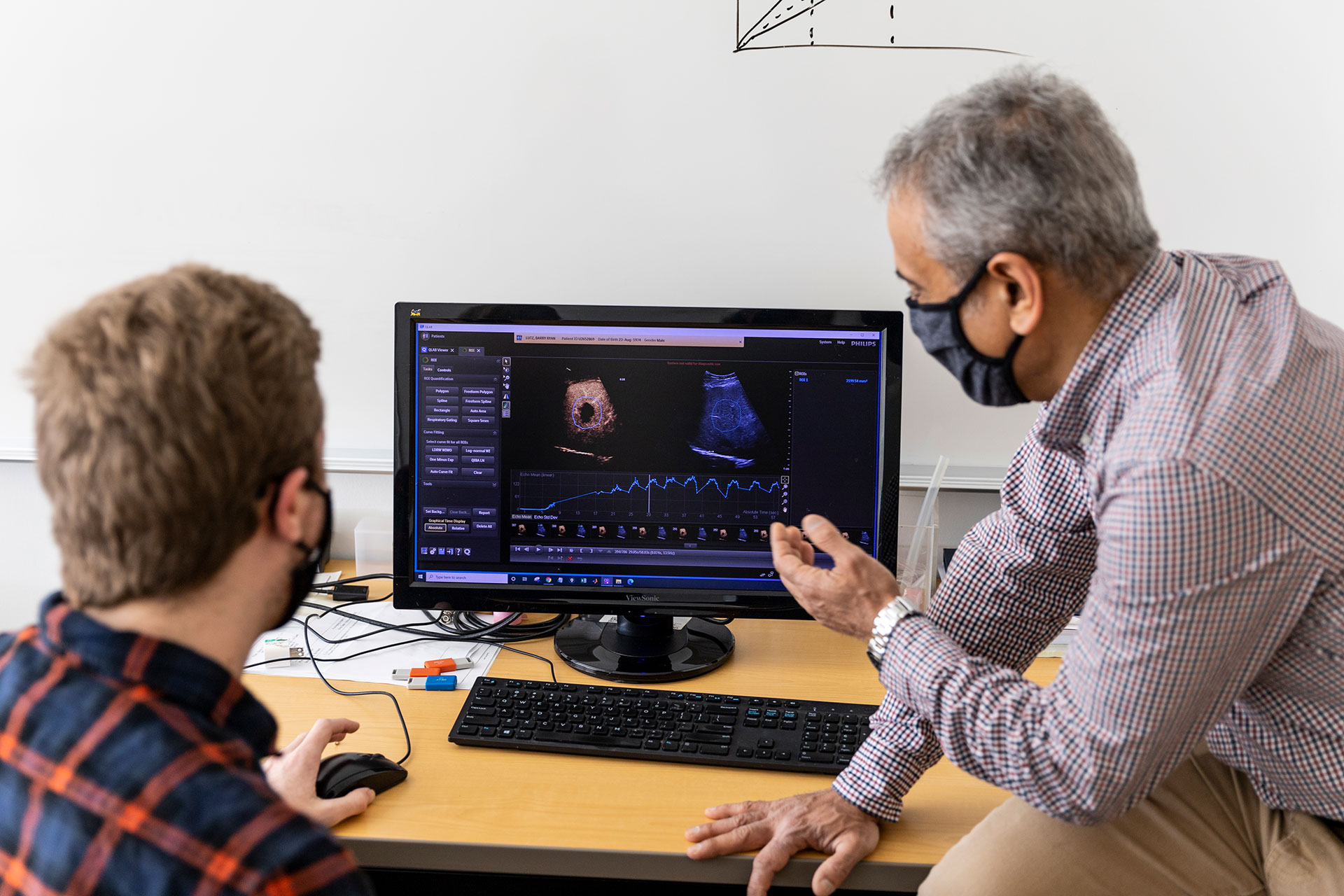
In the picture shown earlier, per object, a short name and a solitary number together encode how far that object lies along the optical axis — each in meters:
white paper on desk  1.54
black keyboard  1.32
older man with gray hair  0.94
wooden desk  1.15
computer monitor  1.52
